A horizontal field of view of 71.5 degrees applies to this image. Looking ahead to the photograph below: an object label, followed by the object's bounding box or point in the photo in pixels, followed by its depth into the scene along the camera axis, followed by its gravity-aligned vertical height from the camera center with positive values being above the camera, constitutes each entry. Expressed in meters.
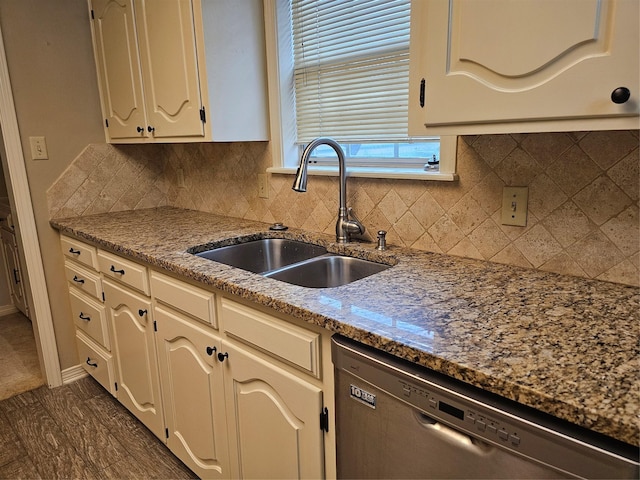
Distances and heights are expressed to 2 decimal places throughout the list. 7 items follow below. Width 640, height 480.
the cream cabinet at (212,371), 1.14 -0.73
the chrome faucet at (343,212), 1.55 -0.27
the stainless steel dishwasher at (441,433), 0.66 -0.50
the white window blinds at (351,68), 1.59 +0.27
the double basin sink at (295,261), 1.52 -0.45
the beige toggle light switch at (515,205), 1.27 -0.20
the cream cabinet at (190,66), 1.75 +0.32
